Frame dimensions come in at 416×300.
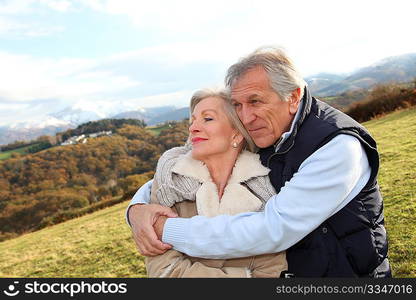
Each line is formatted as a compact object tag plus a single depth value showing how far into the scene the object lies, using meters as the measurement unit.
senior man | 1.10
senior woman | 1.19
